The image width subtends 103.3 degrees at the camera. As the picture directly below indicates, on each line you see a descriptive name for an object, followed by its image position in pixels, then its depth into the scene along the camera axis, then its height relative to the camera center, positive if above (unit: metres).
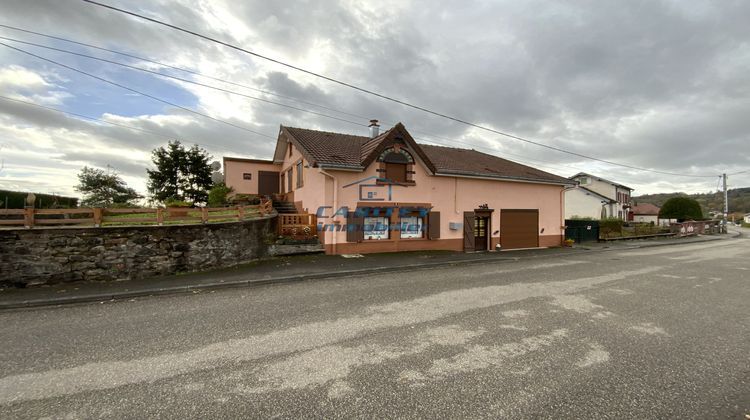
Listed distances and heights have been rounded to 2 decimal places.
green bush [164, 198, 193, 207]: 18.34 +0.73
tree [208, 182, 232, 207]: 19.64 +1.33
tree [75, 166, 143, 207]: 24.19 +2.29
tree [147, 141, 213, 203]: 29.34 +4.11
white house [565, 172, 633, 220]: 33.31 +1.87
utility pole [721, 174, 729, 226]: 35.26 +2.95
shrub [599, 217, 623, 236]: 20.91 -0.52
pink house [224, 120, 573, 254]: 12.31 +1.05
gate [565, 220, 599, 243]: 18.84 -0.75
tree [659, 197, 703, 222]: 35.25 +1.23
